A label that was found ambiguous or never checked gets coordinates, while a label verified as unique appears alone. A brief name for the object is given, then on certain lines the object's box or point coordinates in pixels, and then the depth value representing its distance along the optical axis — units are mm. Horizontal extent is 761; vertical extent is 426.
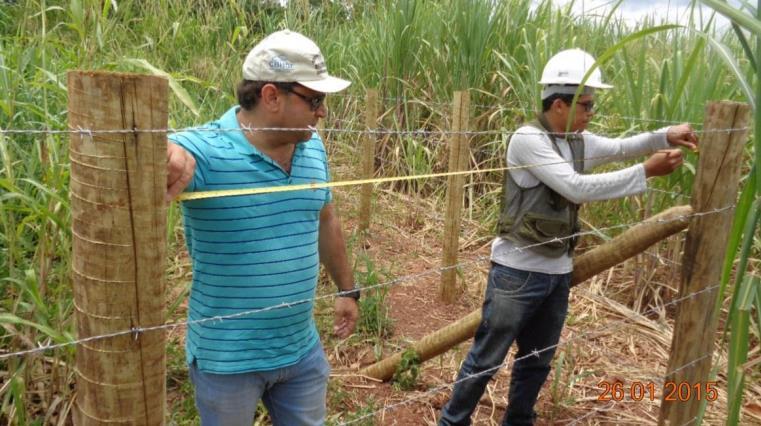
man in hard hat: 2059
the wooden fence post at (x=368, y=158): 4383
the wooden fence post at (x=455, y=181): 3504
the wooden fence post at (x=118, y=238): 893
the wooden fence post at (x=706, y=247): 1953
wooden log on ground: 2000
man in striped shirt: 1463
